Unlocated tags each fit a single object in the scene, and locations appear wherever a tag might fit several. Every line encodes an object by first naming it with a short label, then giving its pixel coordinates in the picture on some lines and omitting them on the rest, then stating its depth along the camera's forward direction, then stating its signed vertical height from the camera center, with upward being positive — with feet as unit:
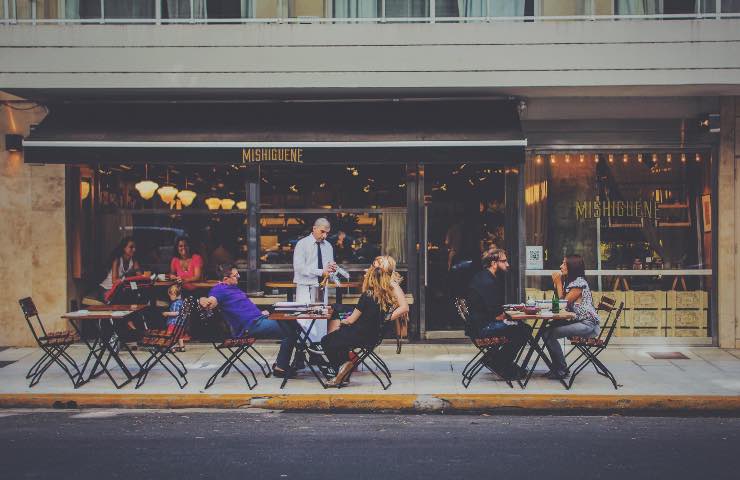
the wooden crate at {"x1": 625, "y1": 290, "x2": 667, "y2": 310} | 39.63 -2.64
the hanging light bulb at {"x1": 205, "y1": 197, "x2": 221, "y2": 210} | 40.09 +2.32
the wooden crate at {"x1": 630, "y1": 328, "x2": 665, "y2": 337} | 39.63 -4.27
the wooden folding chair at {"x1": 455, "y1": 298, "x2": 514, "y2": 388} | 29.27 -3.62
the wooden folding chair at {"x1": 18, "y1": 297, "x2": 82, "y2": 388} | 29.86 -3.53
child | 36.94 -2.68
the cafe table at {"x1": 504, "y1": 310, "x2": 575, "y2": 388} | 28.81 -2.69
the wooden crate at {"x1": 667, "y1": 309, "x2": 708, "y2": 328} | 39.32 -3.58
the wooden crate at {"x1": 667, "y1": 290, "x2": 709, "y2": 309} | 39.34 -2.64
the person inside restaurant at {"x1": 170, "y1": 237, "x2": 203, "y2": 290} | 39.37 -0.81
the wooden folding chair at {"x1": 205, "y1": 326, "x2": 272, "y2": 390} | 29.09 -3.82
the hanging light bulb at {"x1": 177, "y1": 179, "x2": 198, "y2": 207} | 40.27 +2.69
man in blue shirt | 29.84 -2.50
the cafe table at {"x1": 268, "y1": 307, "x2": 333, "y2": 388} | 29.04 -2.82
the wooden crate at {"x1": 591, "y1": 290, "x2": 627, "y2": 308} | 39.63 -2.42
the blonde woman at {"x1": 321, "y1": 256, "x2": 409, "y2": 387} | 28.58 -2.26
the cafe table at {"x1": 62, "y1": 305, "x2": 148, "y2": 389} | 29.50 -2.79
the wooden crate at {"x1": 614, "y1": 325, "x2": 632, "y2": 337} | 39.63 -4.26
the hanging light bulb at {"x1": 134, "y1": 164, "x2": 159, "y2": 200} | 40.27 +3.16
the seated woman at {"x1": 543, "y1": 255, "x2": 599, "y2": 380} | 30.35 -2.76
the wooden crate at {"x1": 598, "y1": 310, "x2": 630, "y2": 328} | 39.70 -3.63
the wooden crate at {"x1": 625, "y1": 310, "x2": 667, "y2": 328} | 39.63 -3.58
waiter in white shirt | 35.27 -0.73
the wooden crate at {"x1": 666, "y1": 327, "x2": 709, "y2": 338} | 39.32 -4.26
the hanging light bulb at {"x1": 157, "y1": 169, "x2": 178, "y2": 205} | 40.22 +2.90
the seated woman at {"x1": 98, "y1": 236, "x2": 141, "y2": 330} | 39.29 -0.78
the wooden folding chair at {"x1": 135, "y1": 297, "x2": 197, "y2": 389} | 29.19 -3.22
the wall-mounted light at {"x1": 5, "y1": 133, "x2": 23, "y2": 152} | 37.99 +5.14
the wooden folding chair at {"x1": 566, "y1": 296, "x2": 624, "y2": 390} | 29.35 -3.69
